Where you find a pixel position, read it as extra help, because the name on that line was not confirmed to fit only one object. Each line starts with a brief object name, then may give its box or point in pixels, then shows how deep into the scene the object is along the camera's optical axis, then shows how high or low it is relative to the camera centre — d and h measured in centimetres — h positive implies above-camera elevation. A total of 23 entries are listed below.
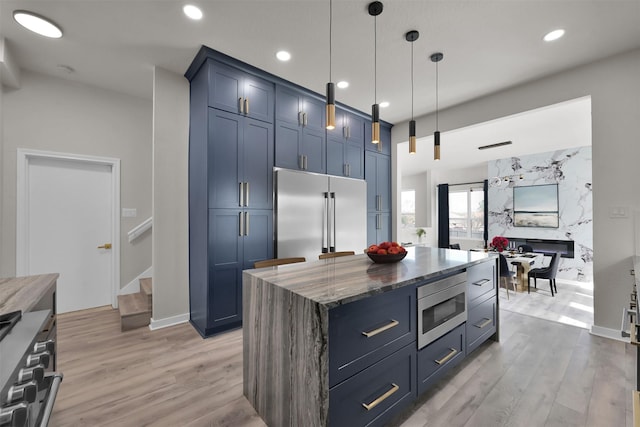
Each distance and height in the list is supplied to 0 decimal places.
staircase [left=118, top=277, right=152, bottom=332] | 290 -105
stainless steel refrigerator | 330 +0
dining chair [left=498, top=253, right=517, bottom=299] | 438 -91
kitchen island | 123 -67
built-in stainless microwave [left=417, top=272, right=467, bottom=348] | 171 -64
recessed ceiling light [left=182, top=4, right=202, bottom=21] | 219 +166
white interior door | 321 -15
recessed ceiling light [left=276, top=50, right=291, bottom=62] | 281 +166
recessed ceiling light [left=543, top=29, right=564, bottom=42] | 247 +164
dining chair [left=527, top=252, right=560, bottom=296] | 455 -99
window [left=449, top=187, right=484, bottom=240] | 797 +2
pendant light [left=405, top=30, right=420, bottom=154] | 244 +79
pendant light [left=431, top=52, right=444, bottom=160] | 268 +163
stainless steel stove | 59 -40
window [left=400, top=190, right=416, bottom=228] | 964 +19
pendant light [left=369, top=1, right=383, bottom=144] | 213 +83
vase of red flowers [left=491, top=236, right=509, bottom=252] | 504 -56
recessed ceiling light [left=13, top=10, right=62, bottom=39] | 219 +160
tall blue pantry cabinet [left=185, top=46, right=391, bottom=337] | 280 +54
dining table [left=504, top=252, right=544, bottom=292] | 462 -85
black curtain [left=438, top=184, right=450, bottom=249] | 866 -6
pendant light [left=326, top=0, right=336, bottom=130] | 180 +71
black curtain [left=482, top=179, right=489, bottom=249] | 741 +7
